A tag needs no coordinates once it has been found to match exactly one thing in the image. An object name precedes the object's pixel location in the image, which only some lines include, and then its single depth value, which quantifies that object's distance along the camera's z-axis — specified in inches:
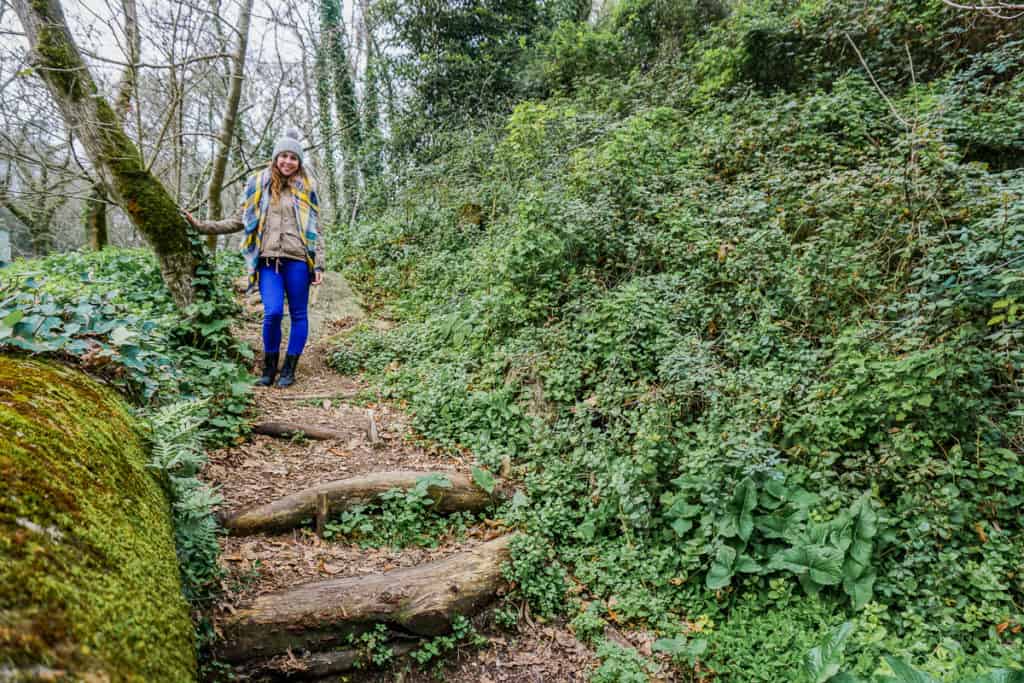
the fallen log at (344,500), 121.1
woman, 196.5
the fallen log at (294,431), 164.2
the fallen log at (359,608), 94.2
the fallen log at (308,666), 91.9
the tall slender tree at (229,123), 249.4
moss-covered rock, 38.0
